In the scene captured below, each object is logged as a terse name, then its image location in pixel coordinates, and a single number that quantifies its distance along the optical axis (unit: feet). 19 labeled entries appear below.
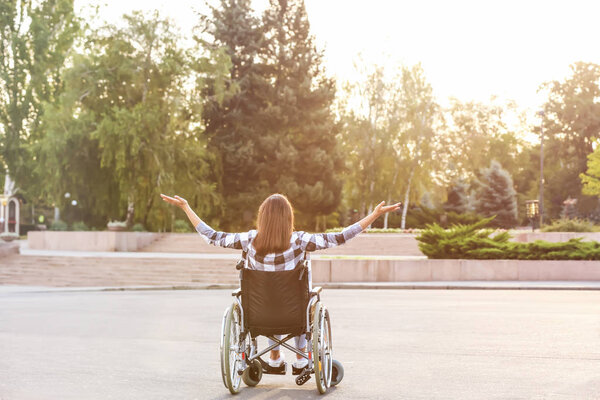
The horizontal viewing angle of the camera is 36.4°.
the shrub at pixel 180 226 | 153.89
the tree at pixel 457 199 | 233.96
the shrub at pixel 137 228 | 142.31
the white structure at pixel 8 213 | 139.95
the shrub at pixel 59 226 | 141.69
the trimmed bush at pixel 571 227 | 131.95
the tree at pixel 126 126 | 139.85
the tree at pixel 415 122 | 208.44
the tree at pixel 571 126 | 255.50
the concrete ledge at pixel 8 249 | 107.14
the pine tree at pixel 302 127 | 184.85
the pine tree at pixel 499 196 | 216.95
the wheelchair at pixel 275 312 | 22.82
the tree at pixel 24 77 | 171.42
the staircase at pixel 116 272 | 90.48
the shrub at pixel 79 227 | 141.79
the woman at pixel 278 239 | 22.88
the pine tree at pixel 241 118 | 181.47
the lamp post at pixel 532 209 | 143.43
